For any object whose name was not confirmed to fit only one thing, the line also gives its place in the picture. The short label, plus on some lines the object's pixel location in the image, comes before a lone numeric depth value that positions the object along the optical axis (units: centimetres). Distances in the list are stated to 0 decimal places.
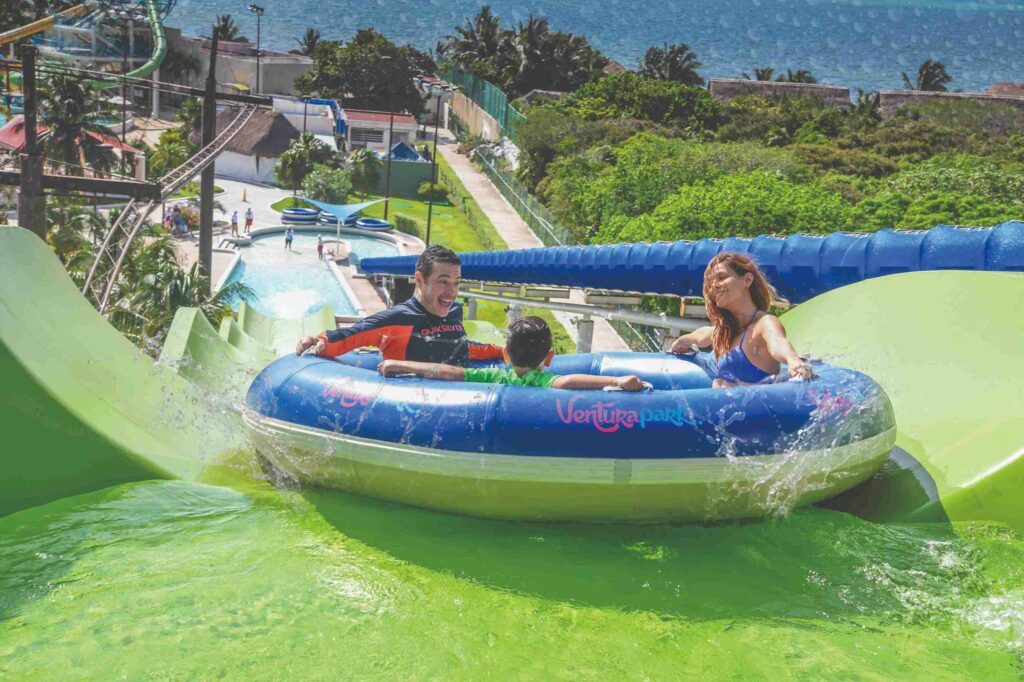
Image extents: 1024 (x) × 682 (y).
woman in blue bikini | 571
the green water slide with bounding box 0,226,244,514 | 607
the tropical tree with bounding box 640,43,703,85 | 7581
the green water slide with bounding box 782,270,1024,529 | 570
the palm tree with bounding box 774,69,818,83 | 7438
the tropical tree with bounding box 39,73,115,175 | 3806
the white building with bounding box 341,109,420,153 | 6078
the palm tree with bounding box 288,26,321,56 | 9381
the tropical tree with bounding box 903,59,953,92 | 8125
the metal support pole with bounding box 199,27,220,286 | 2293
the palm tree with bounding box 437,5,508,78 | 7694
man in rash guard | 621
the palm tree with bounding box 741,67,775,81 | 8068
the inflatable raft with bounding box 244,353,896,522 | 527
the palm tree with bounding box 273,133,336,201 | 5094
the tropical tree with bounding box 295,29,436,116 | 6669
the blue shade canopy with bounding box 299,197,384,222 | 4066
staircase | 1746
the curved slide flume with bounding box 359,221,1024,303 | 877
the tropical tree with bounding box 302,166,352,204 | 4803
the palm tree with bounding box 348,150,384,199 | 5247
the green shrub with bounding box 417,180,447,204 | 5016
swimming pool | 3114
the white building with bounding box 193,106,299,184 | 5347
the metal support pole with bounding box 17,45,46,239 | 1427
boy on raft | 561
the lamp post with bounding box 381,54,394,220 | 6619
